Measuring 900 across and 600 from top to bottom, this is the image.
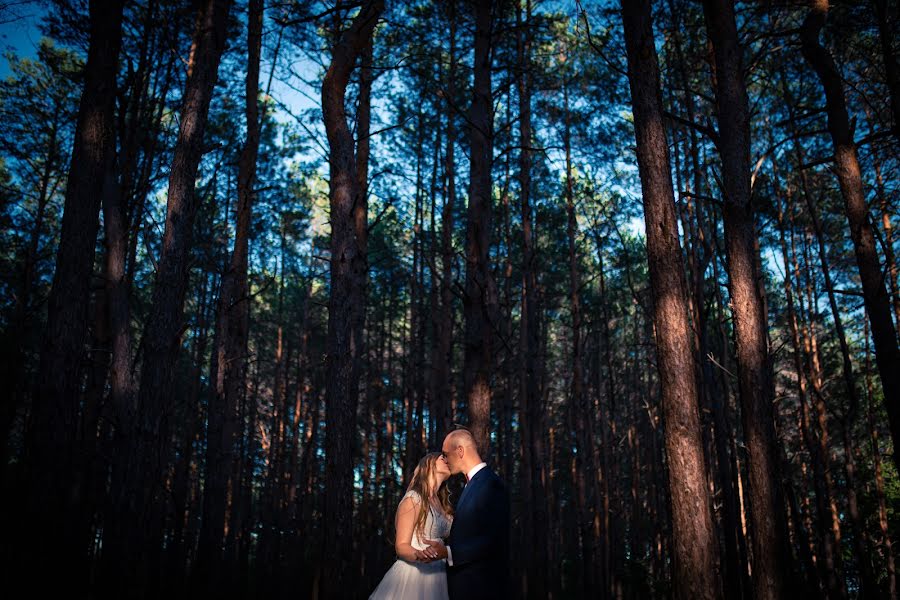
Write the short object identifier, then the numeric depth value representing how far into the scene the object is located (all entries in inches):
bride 159.5
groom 138.6
